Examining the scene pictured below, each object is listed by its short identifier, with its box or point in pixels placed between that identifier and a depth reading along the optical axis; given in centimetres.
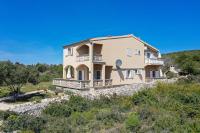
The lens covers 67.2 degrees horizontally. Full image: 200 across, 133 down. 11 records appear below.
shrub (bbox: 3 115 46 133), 1036
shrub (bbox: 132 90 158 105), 1331
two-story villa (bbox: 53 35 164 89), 1938
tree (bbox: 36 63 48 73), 4258
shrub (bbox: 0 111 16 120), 1193
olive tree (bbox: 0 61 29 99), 1711
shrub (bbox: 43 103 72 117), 1227
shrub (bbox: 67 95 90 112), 1284
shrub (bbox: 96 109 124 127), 1082
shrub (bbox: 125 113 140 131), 1001
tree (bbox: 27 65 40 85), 1807
